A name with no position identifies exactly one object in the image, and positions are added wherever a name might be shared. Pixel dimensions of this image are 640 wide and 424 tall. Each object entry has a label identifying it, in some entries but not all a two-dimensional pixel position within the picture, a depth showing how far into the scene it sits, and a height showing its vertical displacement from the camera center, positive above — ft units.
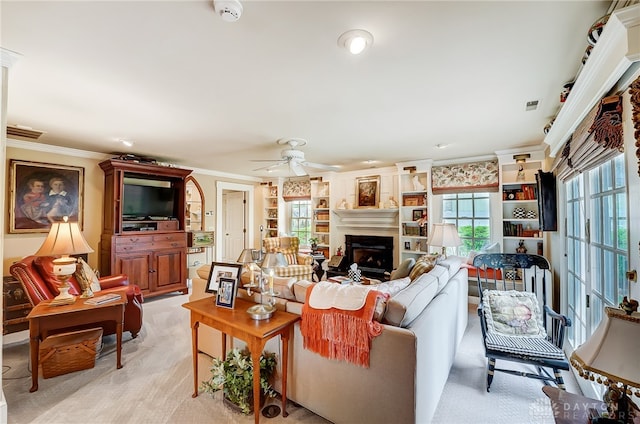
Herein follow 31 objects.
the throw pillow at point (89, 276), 9.50 -2.05
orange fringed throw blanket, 5.24 -2.26
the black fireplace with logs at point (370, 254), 17.48 -2.41
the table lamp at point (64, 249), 8.03 -0.95
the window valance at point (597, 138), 4.54 +1.55
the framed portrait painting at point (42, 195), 11.60 +1.03
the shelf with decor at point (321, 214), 20.35 +0.27
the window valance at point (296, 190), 21.49 +2.22
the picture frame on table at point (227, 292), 6.61 -1.81
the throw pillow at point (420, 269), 8.70 -1.66
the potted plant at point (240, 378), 6.26 -3.71
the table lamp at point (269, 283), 5.98 -1.61
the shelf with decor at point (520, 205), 13.29 +0.64
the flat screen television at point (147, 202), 14.55 +0.87
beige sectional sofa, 4.91 -3.02
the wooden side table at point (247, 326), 5.46 -2.28
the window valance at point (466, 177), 14.23 +2.17
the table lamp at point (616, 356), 2.75 -1.46
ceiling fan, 11.67 +2.78
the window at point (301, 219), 22.26 -0.16
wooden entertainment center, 13.37 -0.88
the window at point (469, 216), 14.87 +0.08
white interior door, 23.12 -0.55
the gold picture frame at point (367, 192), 17.98 +1.73
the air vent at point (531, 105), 7.93 +3.32
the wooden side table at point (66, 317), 7.23 -2.82
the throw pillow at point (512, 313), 7.80 -2.81
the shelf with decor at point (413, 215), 16.28 +0.16
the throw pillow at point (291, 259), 16.56 -2.49
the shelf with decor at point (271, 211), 23.04 +0.56
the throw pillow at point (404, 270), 10.16 -1.96
